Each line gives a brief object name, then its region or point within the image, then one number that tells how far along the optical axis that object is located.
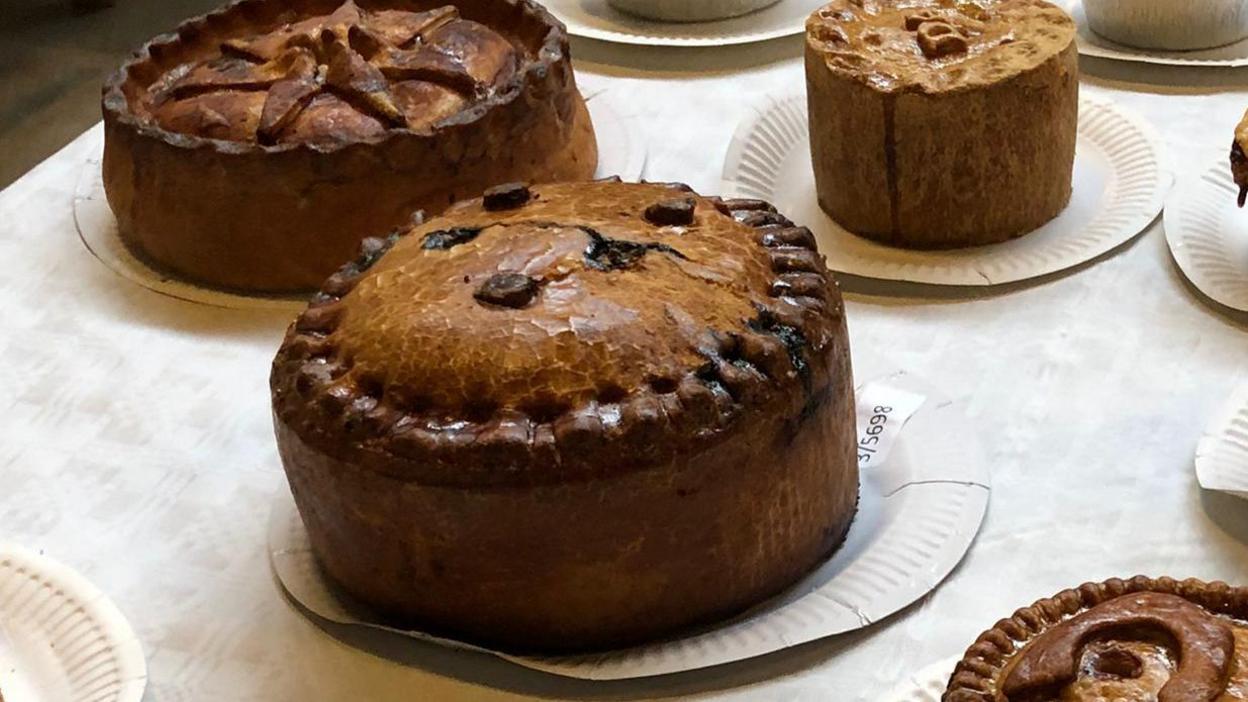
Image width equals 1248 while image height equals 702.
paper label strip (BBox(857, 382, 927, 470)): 1.54
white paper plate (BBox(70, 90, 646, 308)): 1.68
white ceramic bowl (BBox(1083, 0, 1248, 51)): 1.79
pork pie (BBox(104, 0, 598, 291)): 1.65
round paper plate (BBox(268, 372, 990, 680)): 1.46
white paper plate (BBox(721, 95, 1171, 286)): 1.65
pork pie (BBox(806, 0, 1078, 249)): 1.64
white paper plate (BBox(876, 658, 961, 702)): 1.41
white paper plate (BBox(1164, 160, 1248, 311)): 1.62
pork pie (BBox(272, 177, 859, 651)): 1.44
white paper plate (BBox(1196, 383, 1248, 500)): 1.50
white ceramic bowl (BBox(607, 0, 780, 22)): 1.89
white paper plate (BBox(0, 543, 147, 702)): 1.46
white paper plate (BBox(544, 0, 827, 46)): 1.87
